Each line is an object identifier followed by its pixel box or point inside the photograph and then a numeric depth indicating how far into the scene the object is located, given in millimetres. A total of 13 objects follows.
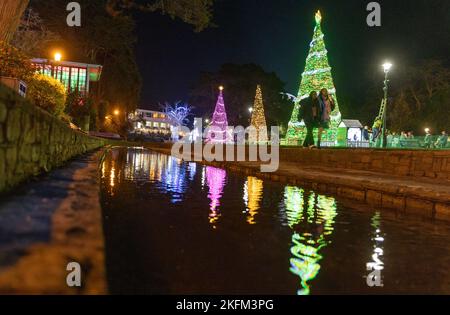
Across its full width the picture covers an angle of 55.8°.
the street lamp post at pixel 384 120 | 25172
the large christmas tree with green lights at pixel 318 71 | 27484
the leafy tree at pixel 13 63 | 7887
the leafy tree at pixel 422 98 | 56750
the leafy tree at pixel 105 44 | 42594
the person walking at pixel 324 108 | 15281
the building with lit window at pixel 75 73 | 35250
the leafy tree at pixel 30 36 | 19922
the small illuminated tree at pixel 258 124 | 46316
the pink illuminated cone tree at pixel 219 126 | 55656
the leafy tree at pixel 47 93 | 9705
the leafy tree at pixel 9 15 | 8965
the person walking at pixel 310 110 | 15328
